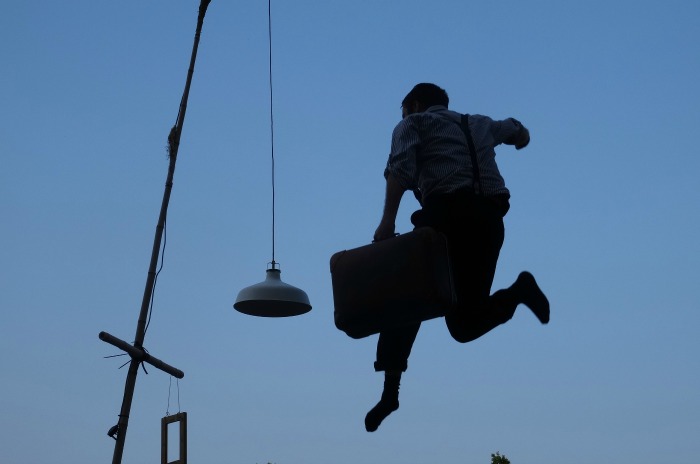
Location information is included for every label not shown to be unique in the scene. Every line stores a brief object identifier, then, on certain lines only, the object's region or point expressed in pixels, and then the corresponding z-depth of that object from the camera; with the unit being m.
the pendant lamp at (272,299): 9.16
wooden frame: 11.51
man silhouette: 5.37
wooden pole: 10.90
